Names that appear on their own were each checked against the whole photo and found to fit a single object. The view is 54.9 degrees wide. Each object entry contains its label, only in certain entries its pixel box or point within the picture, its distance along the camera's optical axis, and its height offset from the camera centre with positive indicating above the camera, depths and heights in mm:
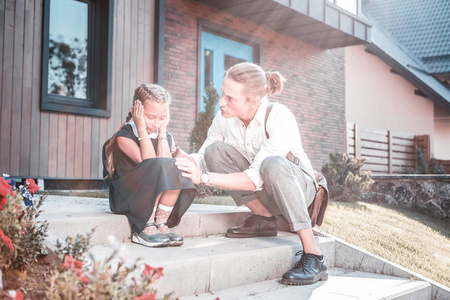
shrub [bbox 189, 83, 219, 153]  5641 +554
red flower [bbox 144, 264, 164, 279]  1398 -352
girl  2531 -69
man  2588 +17
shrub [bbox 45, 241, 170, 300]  1311 -378
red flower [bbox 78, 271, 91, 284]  1374 -371
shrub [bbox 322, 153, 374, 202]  6492 -177
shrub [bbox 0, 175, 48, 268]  1636 -280
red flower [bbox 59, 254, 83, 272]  1404 -335
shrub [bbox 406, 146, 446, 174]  12320 +59
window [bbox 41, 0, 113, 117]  5922 +1511
